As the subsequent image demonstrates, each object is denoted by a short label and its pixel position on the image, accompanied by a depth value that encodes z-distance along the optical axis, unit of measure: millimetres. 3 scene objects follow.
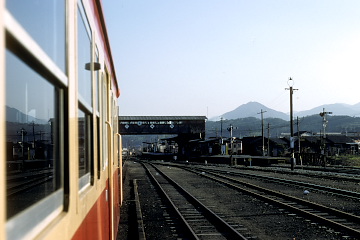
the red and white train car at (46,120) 1274
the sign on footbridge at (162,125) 66500
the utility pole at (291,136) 32438
